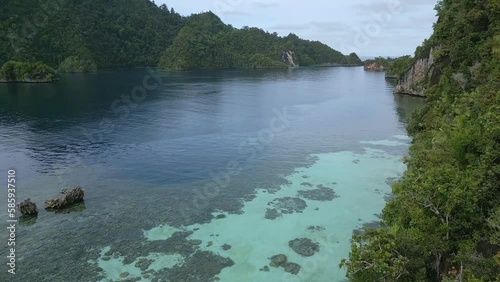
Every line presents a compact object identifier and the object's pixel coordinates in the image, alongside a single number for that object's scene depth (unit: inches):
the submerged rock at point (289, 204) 1229.5
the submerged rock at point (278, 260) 917.2
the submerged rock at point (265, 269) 893.2
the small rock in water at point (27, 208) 1165.7
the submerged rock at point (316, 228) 1093.1
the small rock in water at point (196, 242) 1020.2
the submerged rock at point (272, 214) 1181.1
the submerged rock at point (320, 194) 1332.4
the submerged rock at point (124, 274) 863.7
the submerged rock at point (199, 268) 861.2
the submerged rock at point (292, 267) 885.8
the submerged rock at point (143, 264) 899.4
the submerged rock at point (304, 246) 967.0
